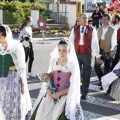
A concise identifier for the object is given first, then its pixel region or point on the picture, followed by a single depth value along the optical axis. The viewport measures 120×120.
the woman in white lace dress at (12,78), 6.41
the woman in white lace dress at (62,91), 6.03
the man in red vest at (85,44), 8.62
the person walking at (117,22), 10.29
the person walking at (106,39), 9.55
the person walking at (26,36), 10.70
